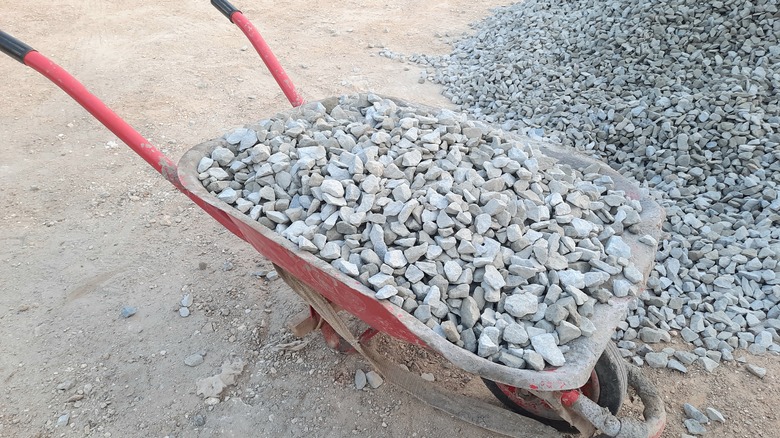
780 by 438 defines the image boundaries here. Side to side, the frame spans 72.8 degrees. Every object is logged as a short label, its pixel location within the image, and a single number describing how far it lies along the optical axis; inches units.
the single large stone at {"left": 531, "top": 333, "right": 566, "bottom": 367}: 64.2
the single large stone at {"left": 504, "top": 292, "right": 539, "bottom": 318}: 71.0
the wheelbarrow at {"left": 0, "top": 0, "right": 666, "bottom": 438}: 64.2
